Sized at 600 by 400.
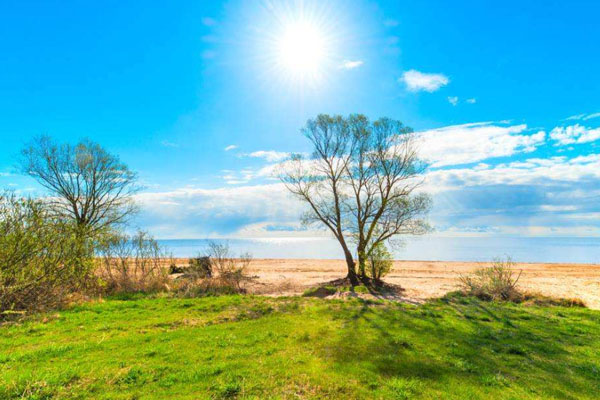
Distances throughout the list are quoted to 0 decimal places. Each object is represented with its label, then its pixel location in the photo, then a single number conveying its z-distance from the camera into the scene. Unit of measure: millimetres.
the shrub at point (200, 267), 24175
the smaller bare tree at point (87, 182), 28859
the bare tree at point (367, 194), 26062
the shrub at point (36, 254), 10539
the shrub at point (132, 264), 21438
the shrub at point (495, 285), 20312
